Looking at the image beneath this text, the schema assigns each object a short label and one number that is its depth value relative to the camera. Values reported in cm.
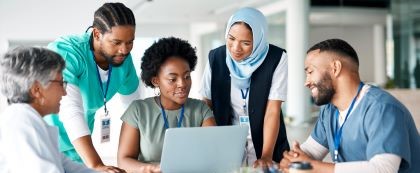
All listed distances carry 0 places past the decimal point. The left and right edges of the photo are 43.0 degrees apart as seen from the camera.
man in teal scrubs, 218
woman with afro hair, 228
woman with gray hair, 155
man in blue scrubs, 190
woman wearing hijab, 247
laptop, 189
